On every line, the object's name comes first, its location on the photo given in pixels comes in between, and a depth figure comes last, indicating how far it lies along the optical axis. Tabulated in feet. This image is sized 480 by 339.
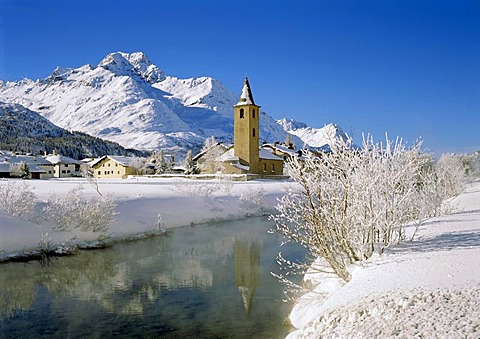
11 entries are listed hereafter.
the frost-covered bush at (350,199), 30.94
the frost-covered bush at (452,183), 104.53
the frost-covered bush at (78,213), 70.69
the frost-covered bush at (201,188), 113.50
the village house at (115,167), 246.68
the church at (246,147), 197.06
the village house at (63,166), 289.80
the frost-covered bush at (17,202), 67.56
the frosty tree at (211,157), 202.85
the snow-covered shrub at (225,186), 124.57
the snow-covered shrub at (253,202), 119.34
